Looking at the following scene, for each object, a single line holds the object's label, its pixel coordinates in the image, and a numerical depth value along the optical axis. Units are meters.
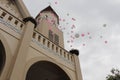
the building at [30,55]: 5.93
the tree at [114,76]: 12.97
